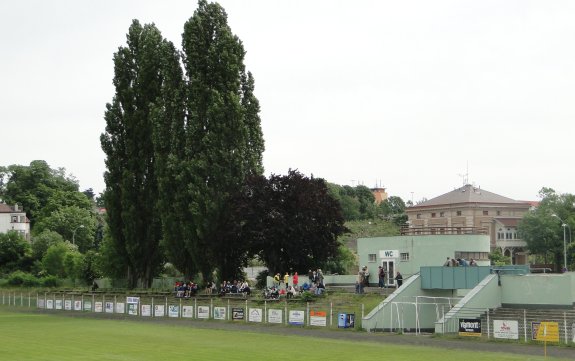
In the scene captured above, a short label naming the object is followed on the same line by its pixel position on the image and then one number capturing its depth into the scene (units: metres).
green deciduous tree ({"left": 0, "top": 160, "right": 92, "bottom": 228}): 151.55
